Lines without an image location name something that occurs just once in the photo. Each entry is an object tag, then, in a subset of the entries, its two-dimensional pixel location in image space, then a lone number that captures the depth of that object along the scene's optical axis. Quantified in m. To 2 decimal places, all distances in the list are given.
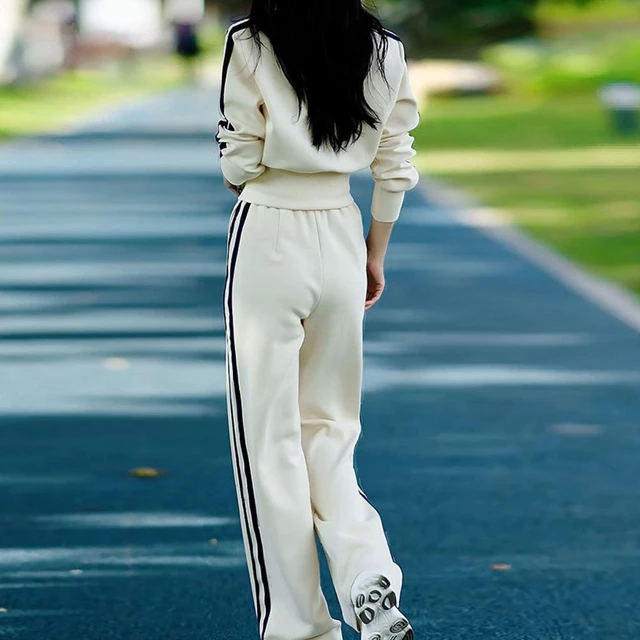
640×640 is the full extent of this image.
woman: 4.06
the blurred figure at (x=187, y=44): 72.56
